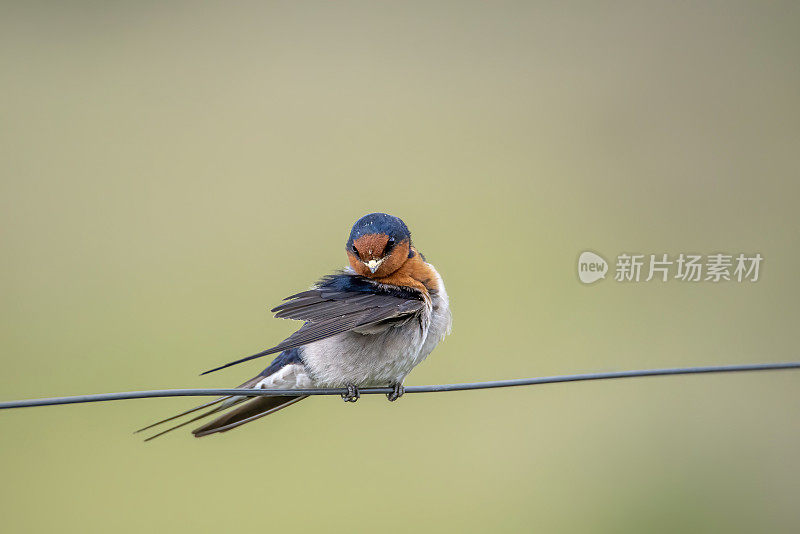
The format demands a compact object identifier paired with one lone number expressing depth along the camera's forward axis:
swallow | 5.44
